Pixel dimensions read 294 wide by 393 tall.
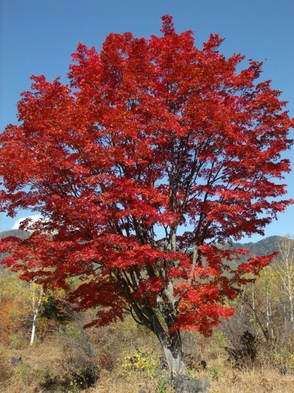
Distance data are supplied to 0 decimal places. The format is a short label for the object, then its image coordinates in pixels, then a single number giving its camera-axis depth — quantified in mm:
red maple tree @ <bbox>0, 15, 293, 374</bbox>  8297
